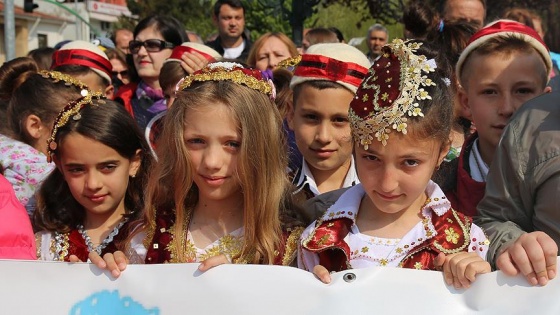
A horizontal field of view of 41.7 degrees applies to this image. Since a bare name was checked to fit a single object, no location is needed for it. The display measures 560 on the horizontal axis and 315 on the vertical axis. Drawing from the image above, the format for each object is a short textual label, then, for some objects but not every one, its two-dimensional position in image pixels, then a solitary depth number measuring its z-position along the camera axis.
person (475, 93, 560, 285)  2.26
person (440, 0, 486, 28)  5.12
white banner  2.02
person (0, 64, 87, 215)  3.56
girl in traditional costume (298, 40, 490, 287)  2.17
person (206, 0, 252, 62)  7.45
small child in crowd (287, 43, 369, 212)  3.25
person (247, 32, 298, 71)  5.60
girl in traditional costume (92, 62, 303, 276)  2.59
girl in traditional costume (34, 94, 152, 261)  3.00
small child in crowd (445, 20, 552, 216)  2.83
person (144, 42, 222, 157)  4.62
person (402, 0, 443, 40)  4.39
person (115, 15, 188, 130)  5.62
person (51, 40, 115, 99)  5.15
